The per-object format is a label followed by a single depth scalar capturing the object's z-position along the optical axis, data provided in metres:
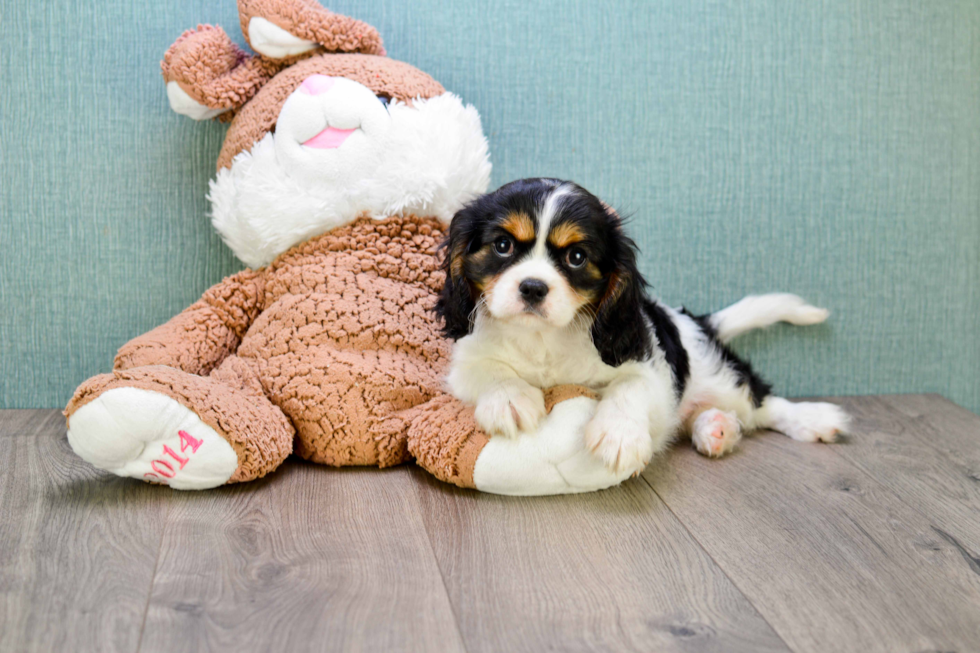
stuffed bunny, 1.01
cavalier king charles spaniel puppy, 0.98
